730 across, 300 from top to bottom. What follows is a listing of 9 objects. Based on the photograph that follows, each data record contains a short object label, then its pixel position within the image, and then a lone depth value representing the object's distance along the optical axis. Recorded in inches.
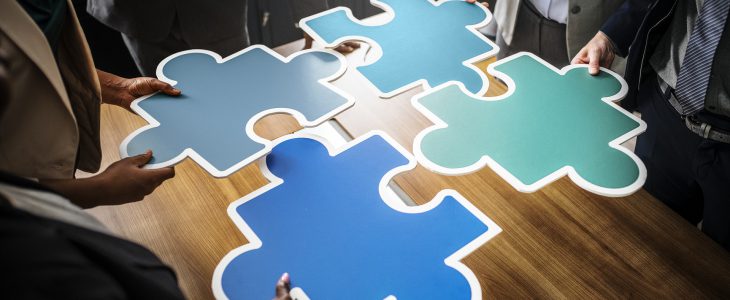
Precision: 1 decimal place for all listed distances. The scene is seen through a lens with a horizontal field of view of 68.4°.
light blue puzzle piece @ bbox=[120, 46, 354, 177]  47.8
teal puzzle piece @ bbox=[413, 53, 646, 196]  46.3
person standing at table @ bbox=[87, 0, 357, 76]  70.7
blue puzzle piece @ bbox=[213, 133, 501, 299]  39.7
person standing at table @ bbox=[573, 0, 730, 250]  50.2
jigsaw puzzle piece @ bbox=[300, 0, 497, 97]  56.6
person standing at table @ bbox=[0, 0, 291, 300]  22.1
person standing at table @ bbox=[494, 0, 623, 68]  67.7
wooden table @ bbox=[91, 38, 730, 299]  46.4
